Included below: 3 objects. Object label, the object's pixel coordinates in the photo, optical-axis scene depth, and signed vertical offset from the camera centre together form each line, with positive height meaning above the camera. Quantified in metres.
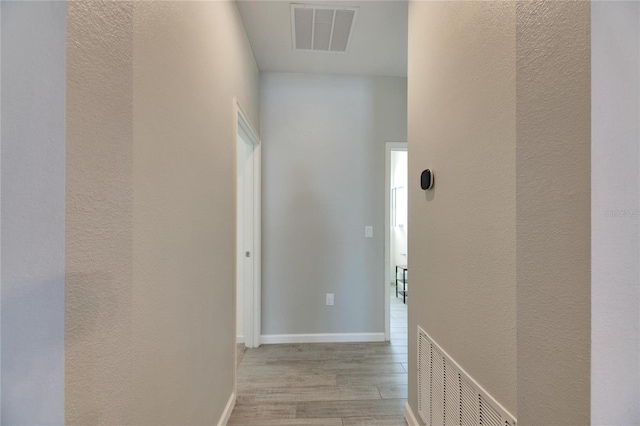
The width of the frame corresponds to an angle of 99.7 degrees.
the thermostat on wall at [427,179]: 1.30 +0.17
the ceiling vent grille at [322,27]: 1.86 +1.39
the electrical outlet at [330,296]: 2.73 -0.84
